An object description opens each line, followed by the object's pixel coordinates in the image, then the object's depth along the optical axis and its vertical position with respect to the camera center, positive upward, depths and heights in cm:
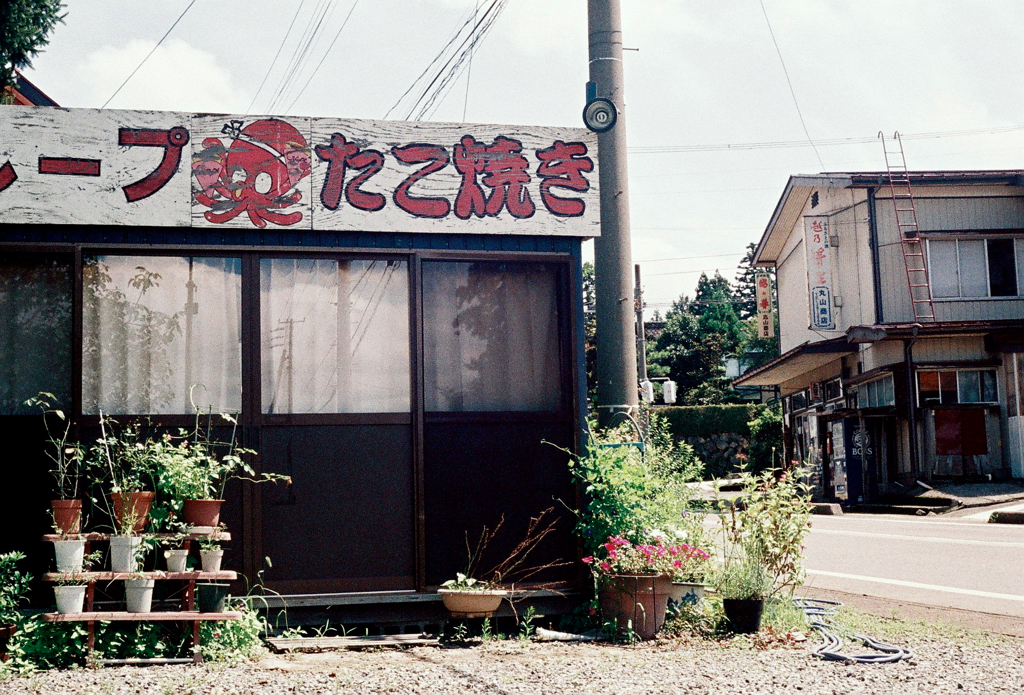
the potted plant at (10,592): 674 -87
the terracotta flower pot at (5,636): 661 -111
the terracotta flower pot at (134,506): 684 -33
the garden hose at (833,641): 652 -137
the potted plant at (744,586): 731 -106
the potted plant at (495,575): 744 -96
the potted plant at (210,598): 692 -95
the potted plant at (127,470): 686 -10
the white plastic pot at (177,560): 682 -68
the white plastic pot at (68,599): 654 -88
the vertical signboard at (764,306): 3441 +436
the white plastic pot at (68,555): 665 -61
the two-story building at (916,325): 2409 +251
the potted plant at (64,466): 688 -6
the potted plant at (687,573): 745 -95
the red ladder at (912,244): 2550 +466
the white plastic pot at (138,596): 670 -89
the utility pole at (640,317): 3278 +413
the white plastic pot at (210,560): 691 -70
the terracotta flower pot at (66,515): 685 -37
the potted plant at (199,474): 702 -14
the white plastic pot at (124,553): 671 -62
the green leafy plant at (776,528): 784 -67
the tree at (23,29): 1441 +598
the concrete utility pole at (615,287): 841 +126
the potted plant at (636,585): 727 -100
